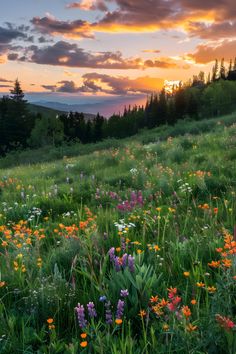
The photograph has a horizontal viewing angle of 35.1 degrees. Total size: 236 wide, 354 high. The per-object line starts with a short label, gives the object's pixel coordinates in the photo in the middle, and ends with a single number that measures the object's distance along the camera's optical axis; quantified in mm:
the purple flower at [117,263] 3112
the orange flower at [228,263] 2507
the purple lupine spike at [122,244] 3584
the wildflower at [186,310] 1984
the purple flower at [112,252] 3242
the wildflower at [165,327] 2186
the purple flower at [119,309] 2424
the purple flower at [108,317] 2435
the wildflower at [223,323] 2028
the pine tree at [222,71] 189350
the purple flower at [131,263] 3019
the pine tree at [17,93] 86250
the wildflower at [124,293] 2618
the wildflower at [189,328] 2049
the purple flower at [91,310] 2409
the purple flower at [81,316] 2346
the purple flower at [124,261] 3133
